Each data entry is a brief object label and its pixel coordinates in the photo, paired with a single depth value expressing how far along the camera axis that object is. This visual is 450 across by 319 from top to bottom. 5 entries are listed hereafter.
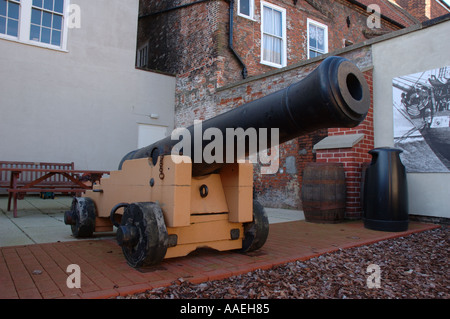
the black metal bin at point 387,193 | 4.70
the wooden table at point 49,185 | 5.78
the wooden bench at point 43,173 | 6.63
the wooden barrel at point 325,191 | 5.33
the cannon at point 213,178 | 2.04
